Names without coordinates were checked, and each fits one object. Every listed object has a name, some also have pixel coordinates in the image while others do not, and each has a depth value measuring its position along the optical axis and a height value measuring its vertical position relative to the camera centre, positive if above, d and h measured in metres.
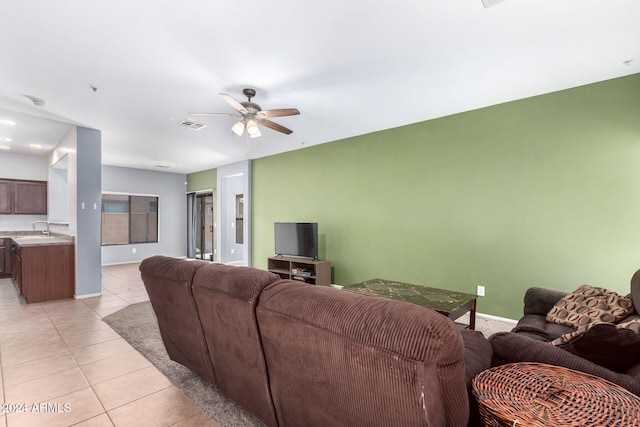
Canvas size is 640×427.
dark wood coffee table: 2.67 -0.76
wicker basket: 0.92 -0.61
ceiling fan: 3.26 +1.16
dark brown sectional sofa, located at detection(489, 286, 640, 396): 1.21 -0.59
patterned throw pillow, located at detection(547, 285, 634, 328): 2.02 -0.66
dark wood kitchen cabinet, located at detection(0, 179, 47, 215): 6.08 +0.57
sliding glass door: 8.80 -0.12
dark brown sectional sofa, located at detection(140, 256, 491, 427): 0.94 -0.51
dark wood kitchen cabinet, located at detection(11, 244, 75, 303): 4.32 -0.69
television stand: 5.11 -0.86
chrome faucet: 6.23 -0.07
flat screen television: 5.31 -0.33
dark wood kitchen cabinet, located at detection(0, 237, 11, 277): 5.89 -0.58
